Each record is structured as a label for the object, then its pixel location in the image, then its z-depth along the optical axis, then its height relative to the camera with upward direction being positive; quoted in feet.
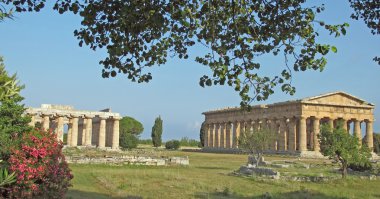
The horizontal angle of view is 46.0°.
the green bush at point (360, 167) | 98.89 -5.05
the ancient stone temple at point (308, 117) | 206.39 +13.18
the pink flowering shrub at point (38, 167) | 35.53 -2.17
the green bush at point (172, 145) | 265.54 -1.71
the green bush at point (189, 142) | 351.05 +0.26
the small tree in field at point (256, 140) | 113.60 +0.81
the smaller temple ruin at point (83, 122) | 211.20 +9.73
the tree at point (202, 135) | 313.61 +5.39
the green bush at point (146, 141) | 340.10 +0.51
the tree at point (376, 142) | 253.44 +1.66
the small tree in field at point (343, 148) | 86.38 -0.67
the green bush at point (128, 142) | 230.89 -0.22
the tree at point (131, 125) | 345.72 +12.85
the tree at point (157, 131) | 282.75 +6.84
